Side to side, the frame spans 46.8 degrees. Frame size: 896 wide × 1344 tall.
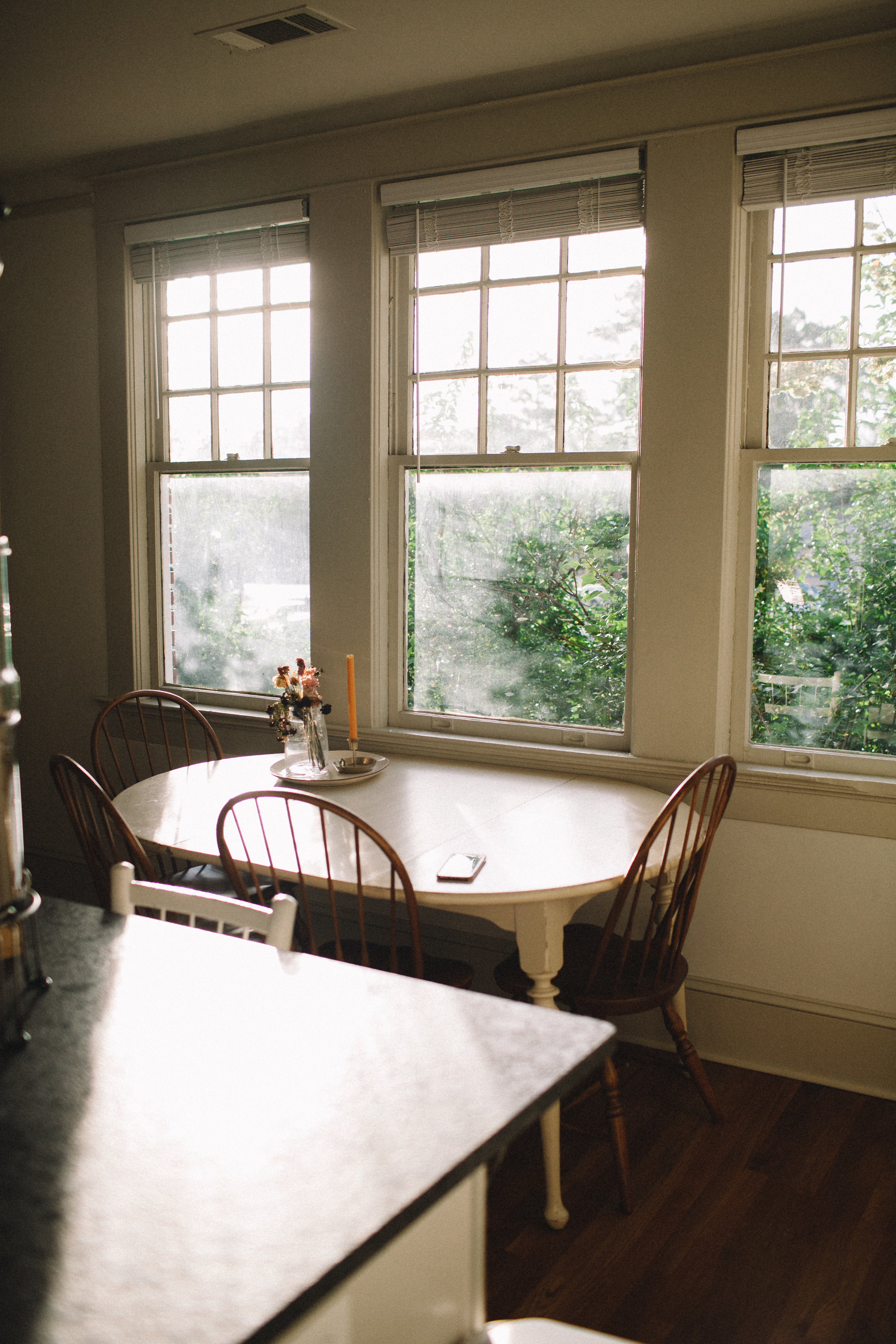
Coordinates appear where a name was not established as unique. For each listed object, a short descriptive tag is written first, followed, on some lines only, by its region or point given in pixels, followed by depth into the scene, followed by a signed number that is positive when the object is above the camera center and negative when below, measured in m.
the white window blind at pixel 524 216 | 2.96 +0.95
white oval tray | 2.88 -0.68
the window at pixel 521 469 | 3.06 +0.21
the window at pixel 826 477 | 2.73 +0.17
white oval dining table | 2.16 -0.71
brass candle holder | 3.03 -0.67
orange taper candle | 2.94 -0.49
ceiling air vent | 2.65 +1.32
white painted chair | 1.49 -0.55
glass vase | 2.93 -0.57
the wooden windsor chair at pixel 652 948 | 2.26 -0.99
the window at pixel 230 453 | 3.61 +0.30
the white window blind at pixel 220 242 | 3.49 +1.02
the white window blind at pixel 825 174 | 2.63 +0.94
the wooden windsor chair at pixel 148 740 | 3.54 -0.77
